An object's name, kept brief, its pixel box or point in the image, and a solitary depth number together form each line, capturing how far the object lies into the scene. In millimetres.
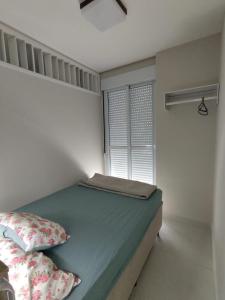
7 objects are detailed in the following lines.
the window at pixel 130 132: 2816
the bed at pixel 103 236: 1004
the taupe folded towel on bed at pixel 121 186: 2074
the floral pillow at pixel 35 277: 800
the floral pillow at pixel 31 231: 1024
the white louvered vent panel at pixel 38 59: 1787
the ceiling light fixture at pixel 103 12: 1386
